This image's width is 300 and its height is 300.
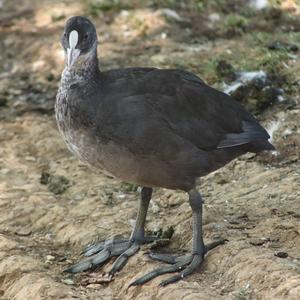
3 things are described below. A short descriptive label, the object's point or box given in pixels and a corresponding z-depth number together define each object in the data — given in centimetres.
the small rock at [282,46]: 1591
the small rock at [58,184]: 1270
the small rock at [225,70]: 1486
